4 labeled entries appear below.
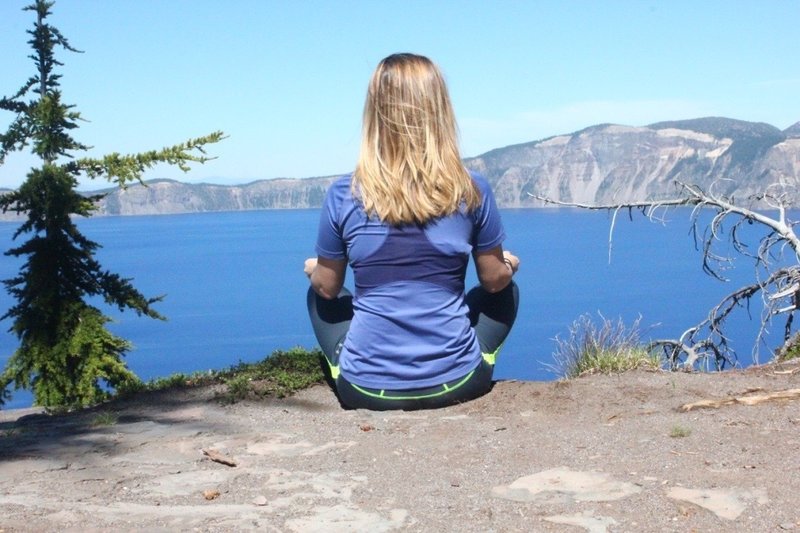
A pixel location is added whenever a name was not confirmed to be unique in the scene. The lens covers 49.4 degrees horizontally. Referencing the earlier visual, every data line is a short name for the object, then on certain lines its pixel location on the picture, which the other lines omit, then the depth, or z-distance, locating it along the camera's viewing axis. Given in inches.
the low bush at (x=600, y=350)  253.4
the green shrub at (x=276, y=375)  217.8
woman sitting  172.4
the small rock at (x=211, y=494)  136.7
